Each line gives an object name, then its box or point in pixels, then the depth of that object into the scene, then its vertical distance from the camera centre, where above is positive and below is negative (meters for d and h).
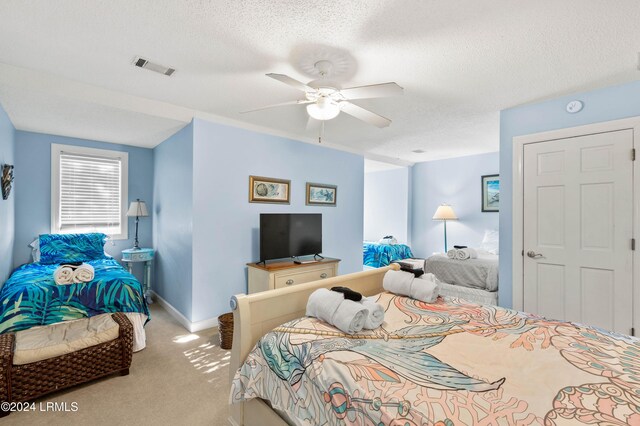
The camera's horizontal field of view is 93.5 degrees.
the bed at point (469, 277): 3.69 -0.78
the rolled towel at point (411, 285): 2.08 -0.50
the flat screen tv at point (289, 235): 3.58 -0.25
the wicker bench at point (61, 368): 1.98 -1.12
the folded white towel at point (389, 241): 6.26 -0.54
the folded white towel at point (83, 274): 2.62 -0.54
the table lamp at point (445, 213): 5.87 +0.06
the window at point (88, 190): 3.96 +0.32
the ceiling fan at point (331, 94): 2.00 +0.86
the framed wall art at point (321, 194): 4.46 +0.32
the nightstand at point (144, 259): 4.06 -0.62
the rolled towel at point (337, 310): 1.55 -0.52
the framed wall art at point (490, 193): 5.53 +0.44
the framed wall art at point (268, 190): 3.82 +0.33
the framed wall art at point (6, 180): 2.91 +0.32
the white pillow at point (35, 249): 3.66 -0.45
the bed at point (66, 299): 2.33 -0.73
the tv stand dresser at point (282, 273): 3.39 -0.70
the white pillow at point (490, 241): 5.07 -0.44
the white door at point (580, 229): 2.57 -0.11
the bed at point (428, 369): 1.00 -0.62
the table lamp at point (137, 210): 4.21 +0.05
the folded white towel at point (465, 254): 4.07 -0.52
